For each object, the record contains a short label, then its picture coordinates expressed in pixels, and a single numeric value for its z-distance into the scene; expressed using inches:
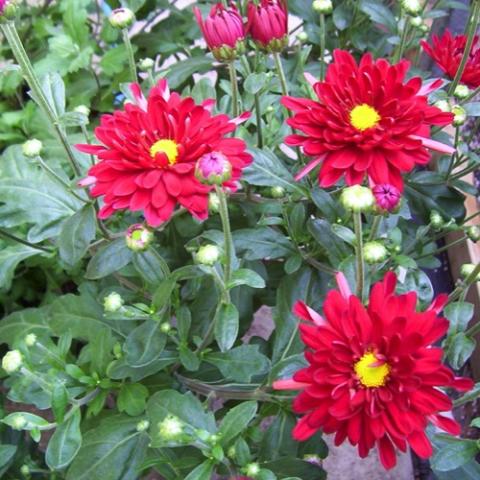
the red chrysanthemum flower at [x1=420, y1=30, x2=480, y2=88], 29.0
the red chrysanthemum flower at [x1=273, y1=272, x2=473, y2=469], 18.3
